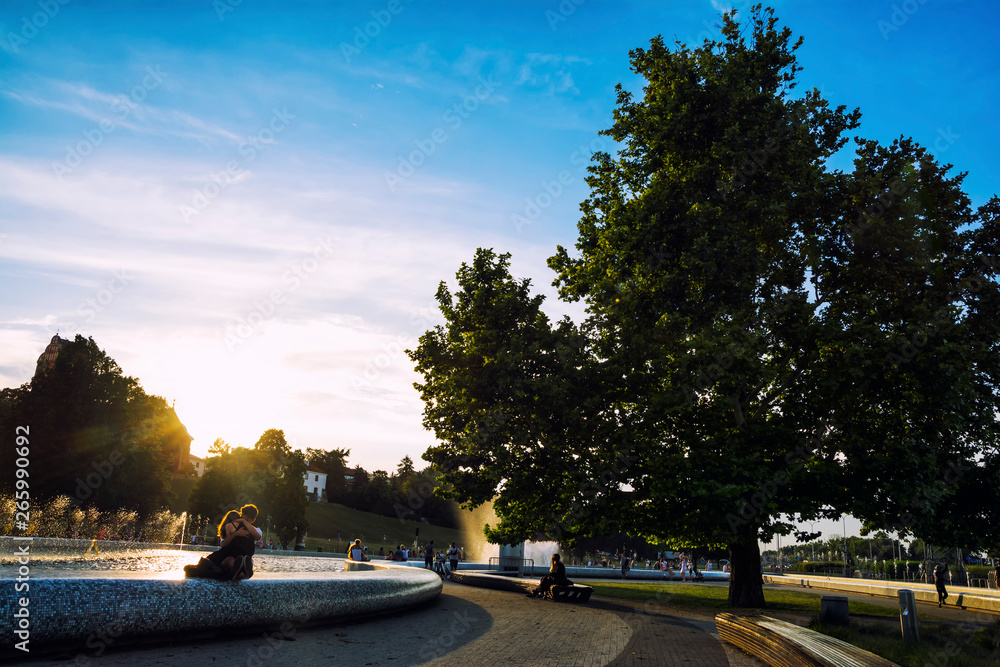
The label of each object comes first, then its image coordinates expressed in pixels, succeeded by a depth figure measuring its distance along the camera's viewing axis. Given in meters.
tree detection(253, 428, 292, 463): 75.06
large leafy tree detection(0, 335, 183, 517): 50.25
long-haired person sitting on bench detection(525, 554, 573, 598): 20.03
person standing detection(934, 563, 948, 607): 24.47
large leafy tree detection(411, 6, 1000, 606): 17.06
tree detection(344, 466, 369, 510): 126.00
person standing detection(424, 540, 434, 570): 33.19
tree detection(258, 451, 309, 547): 68.94
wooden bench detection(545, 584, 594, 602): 19.69
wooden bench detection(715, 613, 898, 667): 6.90
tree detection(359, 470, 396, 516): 125.19
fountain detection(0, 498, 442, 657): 6.71
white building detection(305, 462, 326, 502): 153.62
